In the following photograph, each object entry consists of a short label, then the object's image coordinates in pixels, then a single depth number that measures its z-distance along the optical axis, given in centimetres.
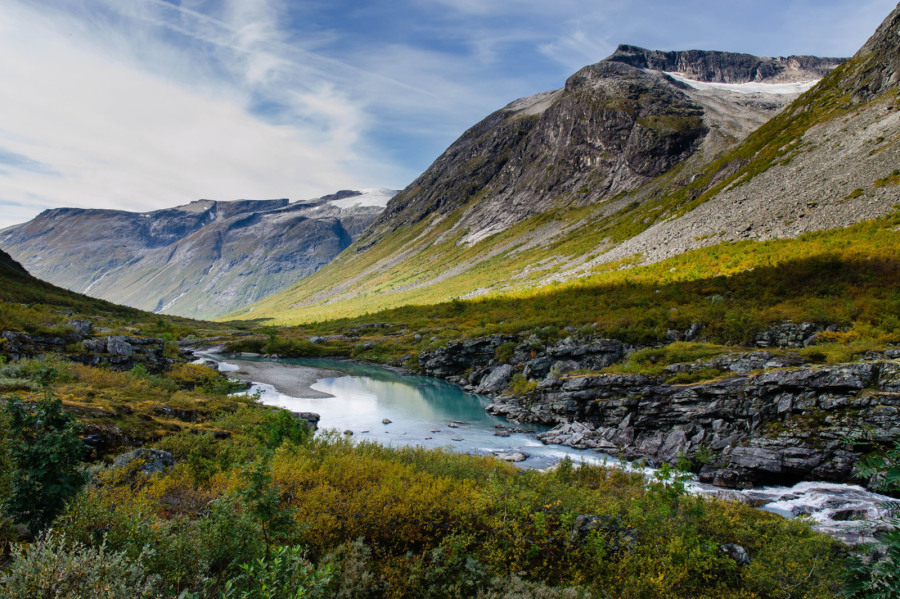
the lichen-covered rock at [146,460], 1384
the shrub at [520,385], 4134
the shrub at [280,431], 1892
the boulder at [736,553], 1171
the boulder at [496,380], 4622
